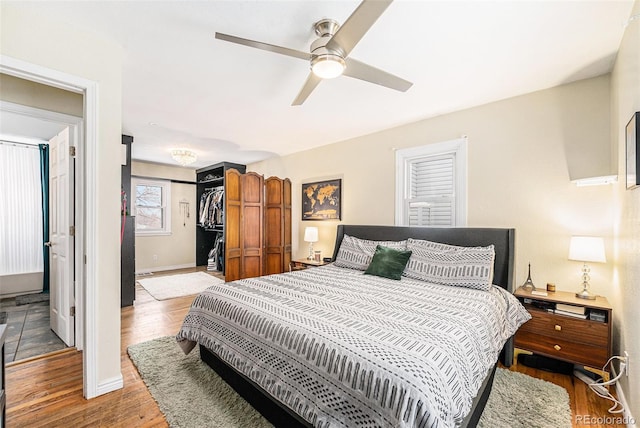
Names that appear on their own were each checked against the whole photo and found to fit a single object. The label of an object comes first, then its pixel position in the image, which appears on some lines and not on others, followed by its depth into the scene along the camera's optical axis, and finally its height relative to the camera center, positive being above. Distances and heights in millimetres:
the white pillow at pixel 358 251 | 3254 -477
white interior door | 2658 -247
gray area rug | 1754 -1294
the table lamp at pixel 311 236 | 4516 -389
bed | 1181 -697
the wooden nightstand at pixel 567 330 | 2096 -933
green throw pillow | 2855 -534
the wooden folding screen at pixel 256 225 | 4715 -233
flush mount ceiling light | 4680 +941
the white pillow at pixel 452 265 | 2480 -498
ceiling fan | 1375 +942
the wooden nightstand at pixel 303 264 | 4148 -791
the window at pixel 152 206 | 6242 +123
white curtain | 4160 +23
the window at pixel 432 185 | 3238 +335
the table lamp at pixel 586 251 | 2186 -313
